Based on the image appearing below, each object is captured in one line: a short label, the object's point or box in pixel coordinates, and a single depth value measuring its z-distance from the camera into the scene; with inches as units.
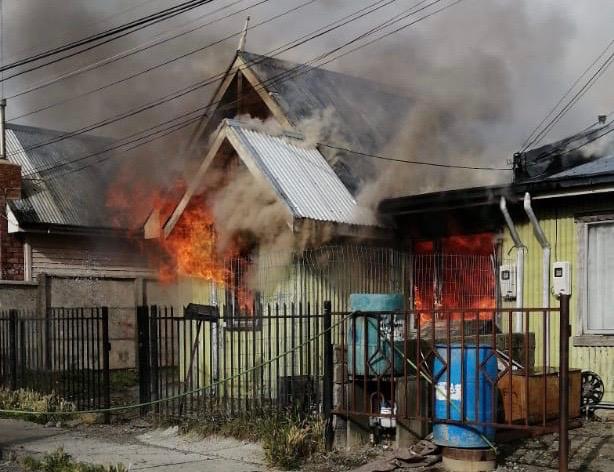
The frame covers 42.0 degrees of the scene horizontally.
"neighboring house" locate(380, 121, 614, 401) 384.6
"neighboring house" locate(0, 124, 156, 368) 669.9
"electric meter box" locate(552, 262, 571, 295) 393.4
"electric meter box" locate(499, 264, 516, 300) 415.2
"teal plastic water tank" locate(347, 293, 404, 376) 311.7
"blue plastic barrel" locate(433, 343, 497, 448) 278.5
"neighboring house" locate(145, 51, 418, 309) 437.4
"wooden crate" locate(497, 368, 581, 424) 329.1
